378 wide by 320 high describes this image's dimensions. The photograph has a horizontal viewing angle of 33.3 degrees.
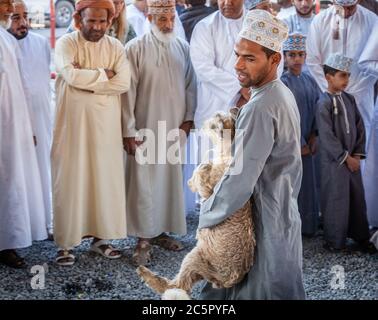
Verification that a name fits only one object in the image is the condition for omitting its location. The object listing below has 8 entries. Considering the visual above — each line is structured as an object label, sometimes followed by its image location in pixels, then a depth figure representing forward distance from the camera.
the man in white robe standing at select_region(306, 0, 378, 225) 5.08
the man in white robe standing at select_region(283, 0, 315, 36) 5.37
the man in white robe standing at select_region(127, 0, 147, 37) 5.71
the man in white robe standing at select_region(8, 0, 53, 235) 4.68
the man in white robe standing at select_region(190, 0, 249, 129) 4.61
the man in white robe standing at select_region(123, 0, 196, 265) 4.43
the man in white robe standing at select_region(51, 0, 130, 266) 4.13
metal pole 7.23
